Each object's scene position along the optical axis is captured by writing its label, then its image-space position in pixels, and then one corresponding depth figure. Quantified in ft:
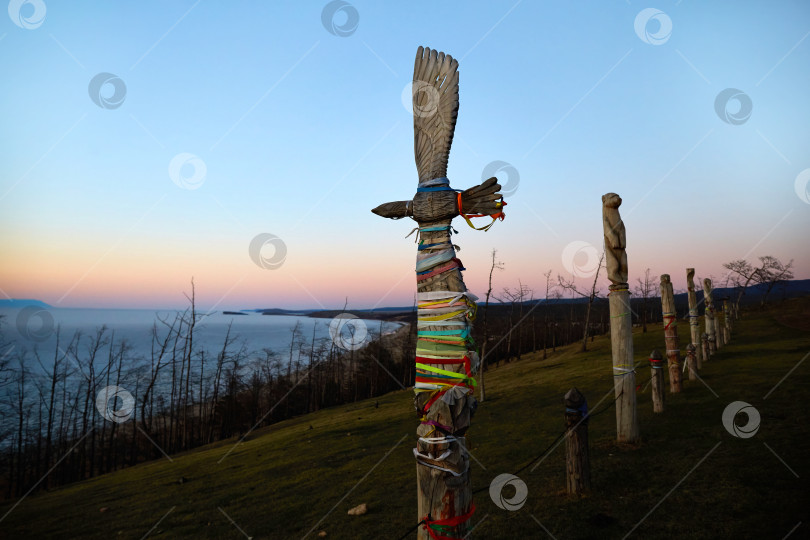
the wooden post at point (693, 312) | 52.34
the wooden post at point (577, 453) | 19.24
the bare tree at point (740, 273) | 121.19
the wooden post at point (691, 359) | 40.18
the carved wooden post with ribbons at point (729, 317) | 76.56
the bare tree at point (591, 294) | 105.50
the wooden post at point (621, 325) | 24.45
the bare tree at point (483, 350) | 60.34
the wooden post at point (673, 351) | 36.06
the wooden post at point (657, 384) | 30.25
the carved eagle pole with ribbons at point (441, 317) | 8.55
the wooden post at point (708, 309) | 60.39
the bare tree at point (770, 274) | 123.75
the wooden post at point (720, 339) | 63.21
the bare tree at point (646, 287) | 144.46
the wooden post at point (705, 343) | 52.11
